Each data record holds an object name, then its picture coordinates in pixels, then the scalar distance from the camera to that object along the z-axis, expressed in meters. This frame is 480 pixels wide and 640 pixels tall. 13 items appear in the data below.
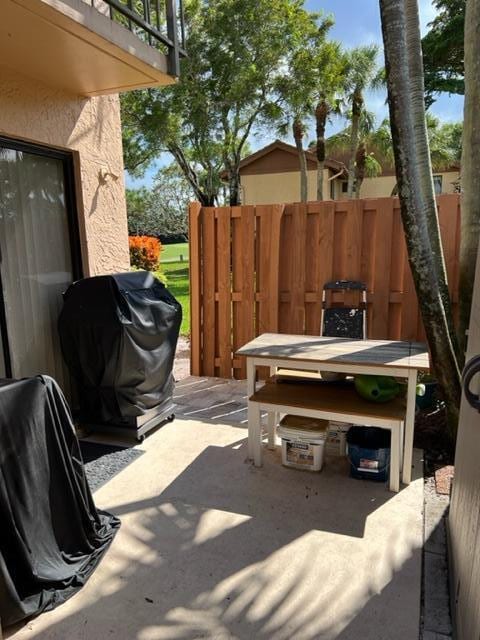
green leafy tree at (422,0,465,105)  10.49
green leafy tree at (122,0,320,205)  12.23
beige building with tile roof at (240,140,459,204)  17.03
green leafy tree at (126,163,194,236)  30.38
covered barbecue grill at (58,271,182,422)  3.25
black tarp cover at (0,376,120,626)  1.78
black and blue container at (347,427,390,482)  2.85
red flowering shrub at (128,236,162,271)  9.67
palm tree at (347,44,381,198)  14.02
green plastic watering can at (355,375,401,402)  2.90
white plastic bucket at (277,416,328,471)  2.96
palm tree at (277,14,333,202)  12.88
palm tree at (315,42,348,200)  13.02
